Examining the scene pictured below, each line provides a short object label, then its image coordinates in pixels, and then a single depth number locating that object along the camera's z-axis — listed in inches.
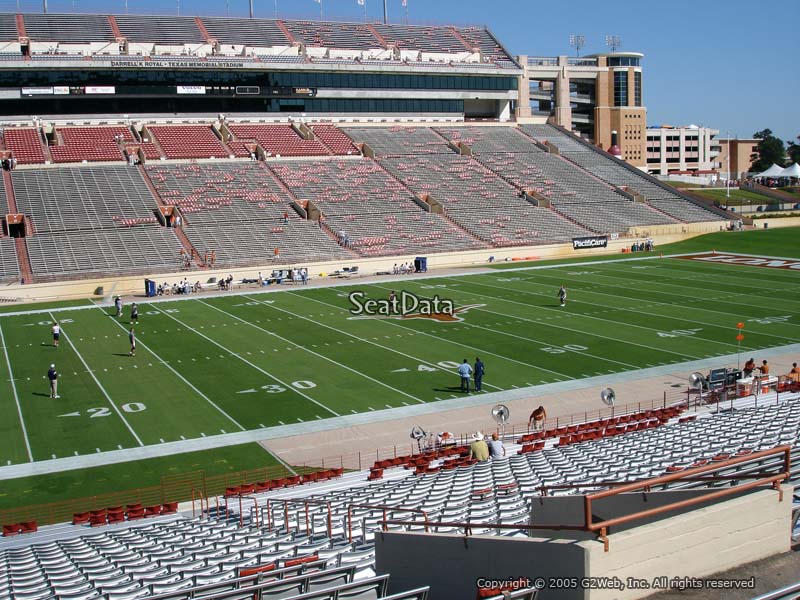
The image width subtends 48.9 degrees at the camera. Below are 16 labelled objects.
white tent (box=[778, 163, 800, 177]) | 3501.5
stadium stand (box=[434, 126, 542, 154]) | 2787.9
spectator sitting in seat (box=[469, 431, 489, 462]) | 634.2
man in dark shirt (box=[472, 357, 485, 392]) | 938.1
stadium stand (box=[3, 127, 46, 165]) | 2199.8
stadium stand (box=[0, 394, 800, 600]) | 302.5
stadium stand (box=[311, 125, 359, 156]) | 2583.7
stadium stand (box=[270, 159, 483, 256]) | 2066.9
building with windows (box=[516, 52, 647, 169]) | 3388.3
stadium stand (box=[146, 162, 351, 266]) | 1919.3
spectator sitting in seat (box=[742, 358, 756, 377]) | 911.0
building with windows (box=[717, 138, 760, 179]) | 4790.8
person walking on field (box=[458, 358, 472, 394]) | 930.8
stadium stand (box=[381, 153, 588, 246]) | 2212.1
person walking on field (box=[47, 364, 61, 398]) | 935.0
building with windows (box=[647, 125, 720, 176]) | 4598.9
